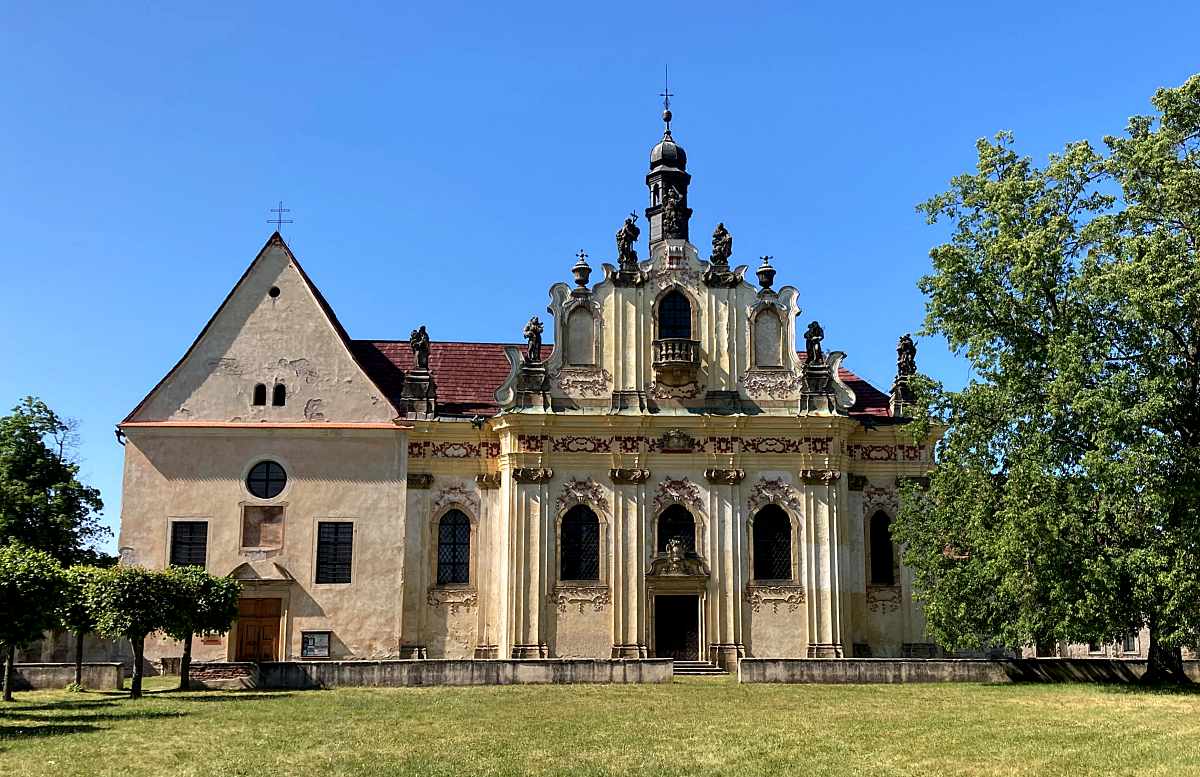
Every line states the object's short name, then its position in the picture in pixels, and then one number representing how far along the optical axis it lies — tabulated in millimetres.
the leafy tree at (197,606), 30344
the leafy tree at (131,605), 29219
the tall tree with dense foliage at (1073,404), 27828
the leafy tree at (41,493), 39812
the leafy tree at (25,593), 24531
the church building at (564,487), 39000
